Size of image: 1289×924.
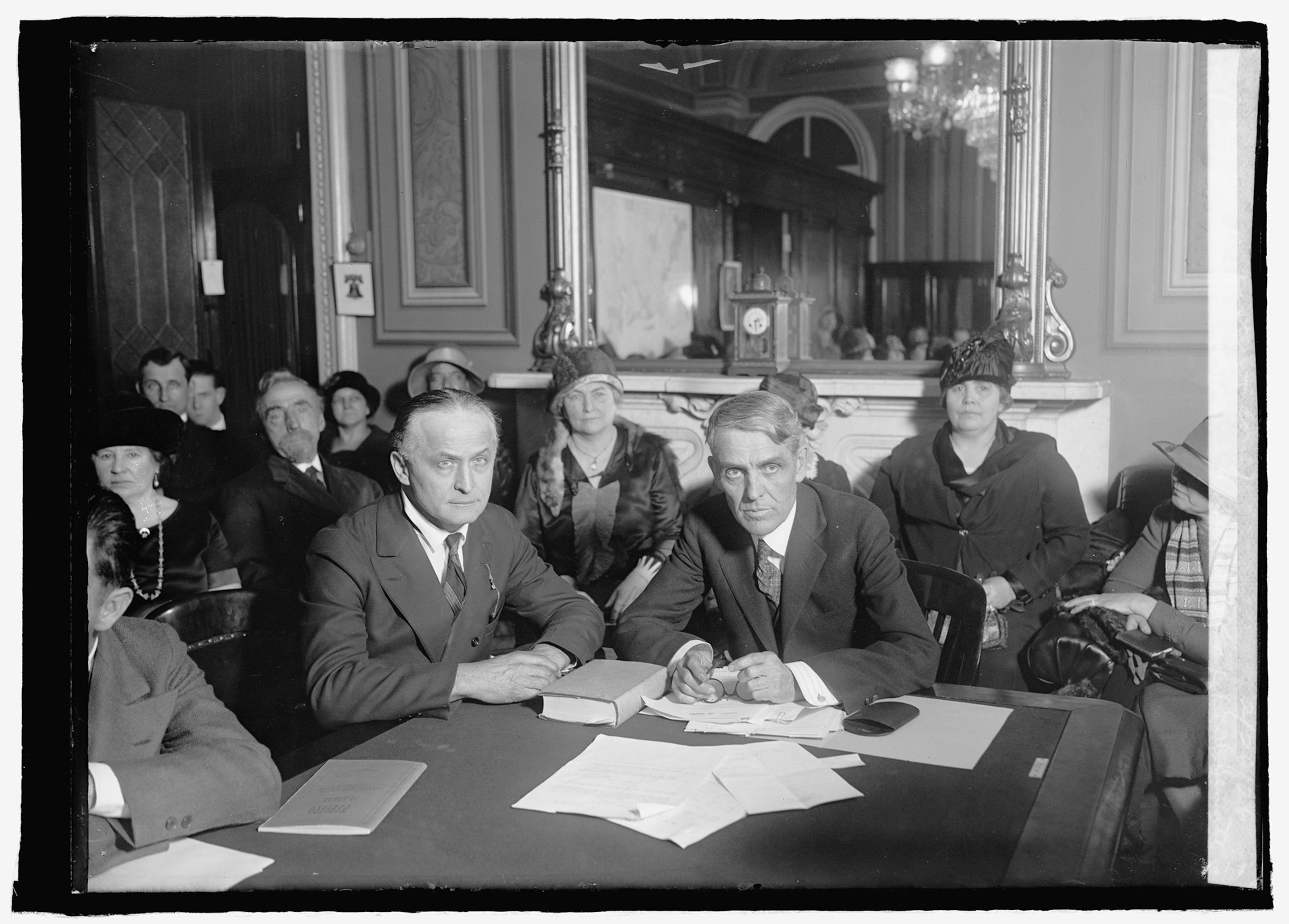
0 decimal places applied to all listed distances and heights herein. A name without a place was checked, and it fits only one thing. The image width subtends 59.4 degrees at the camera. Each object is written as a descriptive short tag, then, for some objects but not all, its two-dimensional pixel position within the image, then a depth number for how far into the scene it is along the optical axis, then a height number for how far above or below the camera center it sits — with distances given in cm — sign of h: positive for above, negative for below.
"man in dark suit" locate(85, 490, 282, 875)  181 -64
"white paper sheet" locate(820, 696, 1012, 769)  186 -64
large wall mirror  322 +54
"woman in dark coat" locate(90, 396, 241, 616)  304 -41
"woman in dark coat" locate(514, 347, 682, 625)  345 -42
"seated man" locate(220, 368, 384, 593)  345 -40
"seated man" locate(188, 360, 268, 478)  388 -18
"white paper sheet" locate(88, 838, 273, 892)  169 -76
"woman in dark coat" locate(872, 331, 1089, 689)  297 -40
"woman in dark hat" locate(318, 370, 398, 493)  401 -22
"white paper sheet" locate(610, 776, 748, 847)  169 -69
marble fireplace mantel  311 -16
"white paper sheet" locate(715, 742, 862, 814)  176 -67
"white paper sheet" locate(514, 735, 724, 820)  175 -67
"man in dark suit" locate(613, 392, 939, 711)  239 -46
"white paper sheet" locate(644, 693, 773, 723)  208 -64
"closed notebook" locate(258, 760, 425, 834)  174 -67
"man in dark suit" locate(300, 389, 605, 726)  224 -47
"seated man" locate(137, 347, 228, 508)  349 -23
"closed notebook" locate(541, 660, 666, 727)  205 -61
